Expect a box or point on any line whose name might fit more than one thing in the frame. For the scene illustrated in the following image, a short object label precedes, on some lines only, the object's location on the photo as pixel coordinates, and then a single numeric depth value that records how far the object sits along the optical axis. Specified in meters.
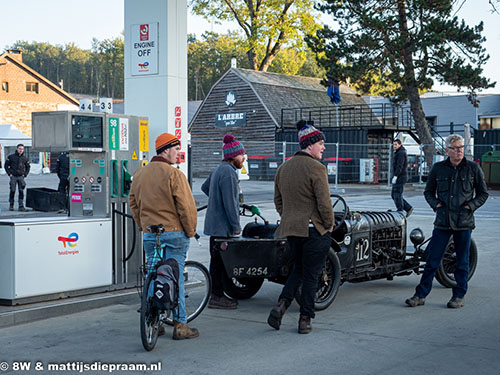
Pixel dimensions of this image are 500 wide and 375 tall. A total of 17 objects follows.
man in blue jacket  7.55
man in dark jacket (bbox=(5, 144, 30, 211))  20.59
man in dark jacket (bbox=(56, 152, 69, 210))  19.39
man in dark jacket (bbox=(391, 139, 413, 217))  17.09
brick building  57.03
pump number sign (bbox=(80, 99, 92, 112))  8.32
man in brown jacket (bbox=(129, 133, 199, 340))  6.23
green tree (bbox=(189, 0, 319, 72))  52.88
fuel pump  7.88
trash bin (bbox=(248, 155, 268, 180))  40.50
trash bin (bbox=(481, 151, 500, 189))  30.67
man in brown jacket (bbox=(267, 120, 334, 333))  6.54
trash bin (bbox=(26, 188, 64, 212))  19.48
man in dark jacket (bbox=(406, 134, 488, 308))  7.62
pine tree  31.94
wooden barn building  43.81
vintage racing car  7.41
